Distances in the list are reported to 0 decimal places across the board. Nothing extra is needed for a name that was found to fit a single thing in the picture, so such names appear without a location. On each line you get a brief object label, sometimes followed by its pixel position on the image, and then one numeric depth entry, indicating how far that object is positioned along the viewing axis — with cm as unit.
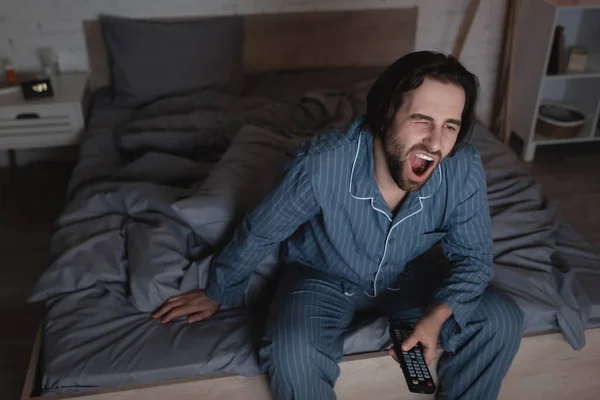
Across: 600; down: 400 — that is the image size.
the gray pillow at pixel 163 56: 247
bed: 133
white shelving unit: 273
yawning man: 122
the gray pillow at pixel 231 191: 152
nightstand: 232
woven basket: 283
